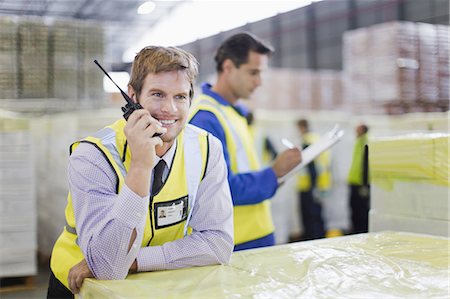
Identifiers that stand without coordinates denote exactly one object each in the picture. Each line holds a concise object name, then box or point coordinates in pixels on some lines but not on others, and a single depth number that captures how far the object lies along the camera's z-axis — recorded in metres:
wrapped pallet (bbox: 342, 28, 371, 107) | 7.29
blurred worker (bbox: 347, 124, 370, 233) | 6.12
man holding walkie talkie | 1.59
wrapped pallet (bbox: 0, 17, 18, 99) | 4.82
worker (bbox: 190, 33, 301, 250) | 2.65
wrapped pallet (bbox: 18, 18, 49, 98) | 5.34
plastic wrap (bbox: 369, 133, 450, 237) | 2.59
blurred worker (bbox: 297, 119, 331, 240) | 6.76
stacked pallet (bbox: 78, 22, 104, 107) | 5.74
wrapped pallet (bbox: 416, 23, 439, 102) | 6.86
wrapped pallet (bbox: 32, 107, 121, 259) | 5.37
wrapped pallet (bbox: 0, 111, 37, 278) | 4.87
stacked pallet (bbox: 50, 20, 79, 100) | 5.62
